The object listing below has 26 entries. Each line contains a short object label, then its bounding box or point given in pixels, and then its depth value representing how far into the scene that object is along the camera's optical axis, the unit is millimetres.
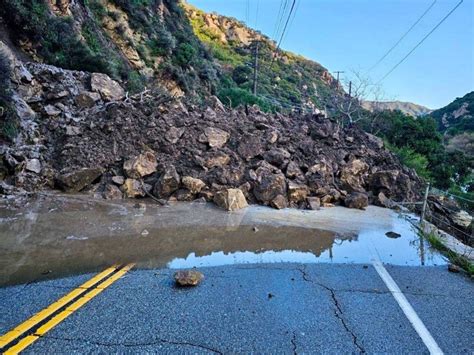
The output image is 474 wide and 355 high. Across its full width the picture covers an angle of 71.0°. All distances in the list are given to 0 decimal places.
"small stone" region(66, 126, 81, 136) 9727
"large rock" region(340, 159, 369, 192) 10547
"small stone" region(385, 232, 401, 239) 6911
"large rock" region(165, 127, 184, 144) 10414
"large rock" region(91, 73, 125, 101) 11758
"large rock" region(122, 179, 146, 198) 8648
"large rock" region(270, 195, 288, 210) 8695
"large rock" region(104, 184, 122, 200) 8391
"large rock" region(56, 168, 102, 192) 8523
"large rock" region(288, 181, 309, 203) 9250
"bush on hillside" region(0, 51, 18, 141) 8641
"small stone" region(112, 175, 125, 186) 8883
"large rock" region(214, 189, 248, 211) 8266
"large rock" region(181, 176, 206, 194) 8875
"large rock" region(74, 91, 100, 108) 11031
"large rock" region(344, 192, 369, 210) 9344
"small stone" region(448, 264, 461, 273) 4879
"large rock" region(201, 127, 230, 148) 10727
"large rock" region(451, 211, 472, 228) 9802
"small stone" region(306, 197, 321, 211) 8979
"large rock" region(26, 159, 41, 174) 8453
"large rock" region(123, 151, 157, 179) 9117
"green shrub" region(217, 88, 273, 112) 25312
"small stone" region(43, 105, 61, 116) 10109
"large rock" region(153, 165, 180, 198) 8750
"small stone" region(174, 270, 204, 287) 3834
